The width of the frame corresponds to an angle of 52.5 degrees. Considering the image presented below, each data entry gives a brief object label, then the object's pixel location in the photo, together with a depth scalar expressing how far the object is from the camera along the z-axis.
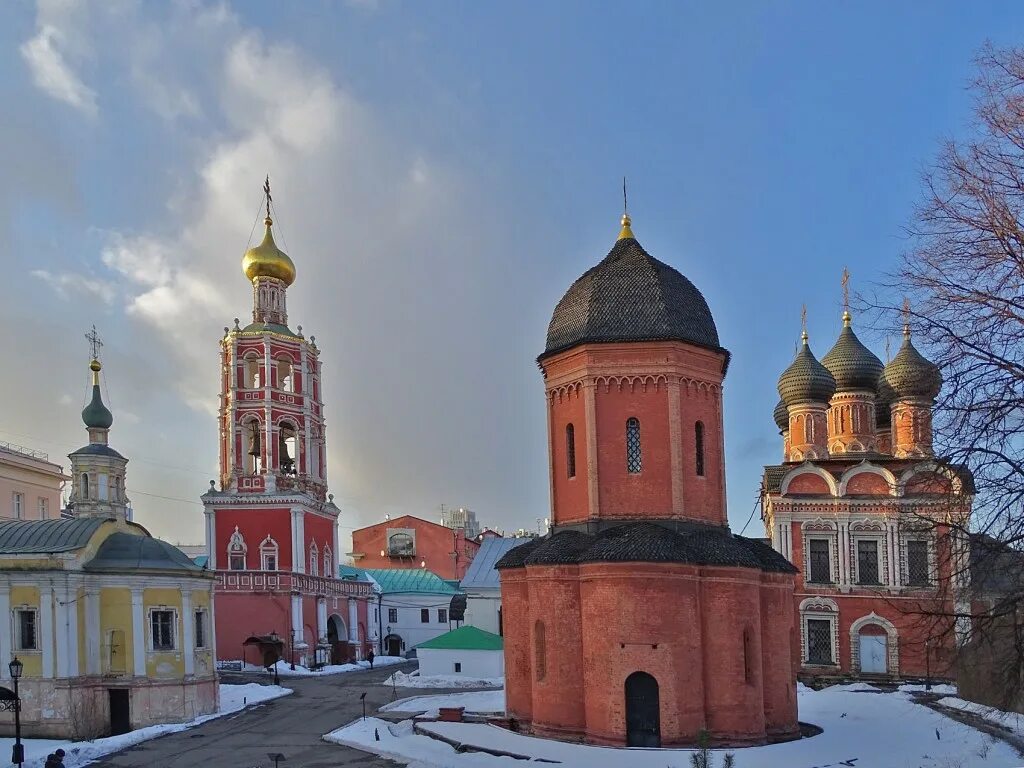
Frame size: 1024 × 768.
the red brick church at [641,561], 19.55
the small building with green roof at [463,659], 35.88
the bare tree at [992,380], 9.34
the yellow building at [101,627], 24.83
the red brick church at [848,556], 33.31
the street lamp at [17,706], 18.68
